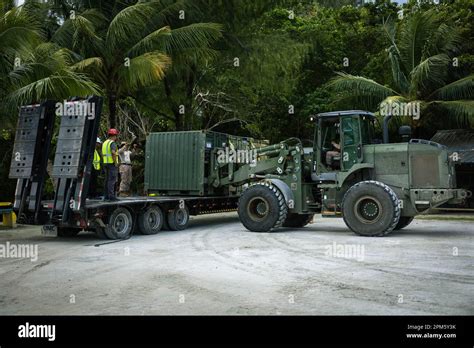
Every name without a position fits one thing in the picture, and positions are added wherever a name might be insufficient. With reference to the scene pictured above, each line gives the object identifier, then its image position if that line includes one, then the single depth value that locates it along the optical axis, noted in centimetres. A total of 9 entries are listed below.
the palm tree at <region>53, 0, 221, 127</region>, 1666
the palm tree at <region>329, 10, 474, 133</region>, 2194
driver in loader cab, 1434
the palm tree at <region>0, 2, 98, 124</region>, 1338
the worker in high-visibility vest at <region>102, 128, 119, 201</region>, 1328
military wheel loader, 1298
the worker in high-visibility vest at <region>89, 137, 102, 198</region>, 1345
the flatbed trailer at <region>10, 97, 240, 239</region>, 1203
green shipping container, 1650
